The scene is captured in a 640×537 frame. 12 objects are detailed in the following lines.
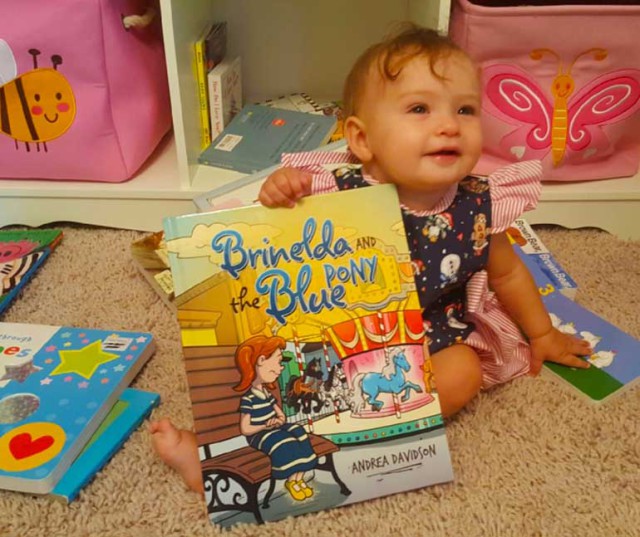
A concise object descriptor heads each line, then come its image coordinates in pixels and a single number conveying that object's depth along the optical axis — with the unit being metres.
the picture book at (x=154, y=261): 0.97
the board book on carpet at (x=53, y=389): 0.69
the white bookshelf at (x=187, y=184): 1.05
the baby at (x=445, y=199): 0.71
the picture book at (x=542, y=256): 0.97
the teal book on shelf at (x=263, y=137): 1.16
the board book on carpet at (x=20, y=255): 0.98
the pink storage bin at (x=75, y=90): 0.99
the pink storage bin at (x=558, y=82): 1.00
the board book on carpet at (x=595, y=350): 0.81
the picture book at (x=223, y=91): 1.17
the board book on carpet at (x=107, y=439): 0.69
